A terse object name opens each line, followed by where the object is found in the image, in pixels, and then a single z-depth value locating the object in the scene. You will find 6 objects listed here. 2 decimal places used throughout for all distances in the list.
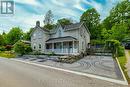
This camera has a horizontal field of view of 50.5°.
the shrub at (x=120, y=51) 22.38
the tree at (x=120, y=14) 40.06
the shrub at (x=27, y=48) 35.08
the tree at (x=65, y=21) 57.45
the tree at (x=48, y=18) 66.44
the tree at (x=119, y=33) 34.06
